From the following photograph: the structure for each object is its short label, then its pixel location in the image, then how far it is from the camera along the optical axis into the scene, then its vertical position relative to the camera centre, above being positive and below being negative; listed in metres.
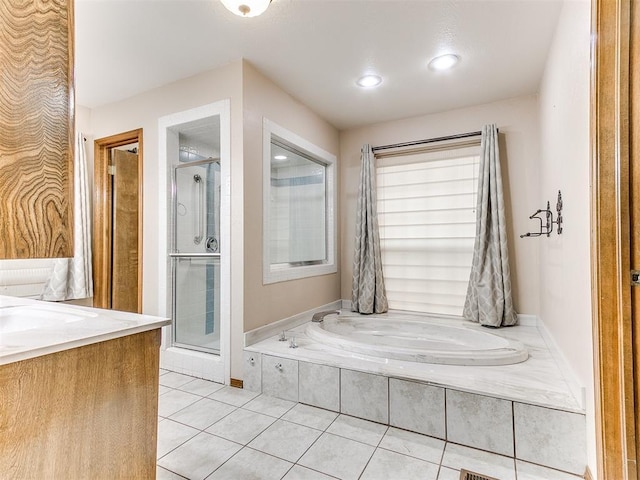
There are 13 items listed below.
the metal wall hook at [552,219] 1.95 +0.13
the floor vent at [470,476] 1.47 -1.07
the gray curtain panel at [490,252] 2.87 -0.13
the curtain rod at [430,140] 3.14 +0.99
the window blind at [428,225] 3.28 +0.14
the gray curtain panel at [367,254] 3.42 -0.16
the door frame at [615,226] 1.13 +0.04
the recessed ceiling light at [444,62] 2.37 +1.30
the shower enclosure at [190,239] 2.71 +0.01
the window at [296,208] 2.74 +0.32
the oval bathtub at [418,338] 2.03 -0.77
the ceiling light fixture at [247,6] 1.64 +1.18
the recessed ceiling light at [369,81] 2.65 +1.30
